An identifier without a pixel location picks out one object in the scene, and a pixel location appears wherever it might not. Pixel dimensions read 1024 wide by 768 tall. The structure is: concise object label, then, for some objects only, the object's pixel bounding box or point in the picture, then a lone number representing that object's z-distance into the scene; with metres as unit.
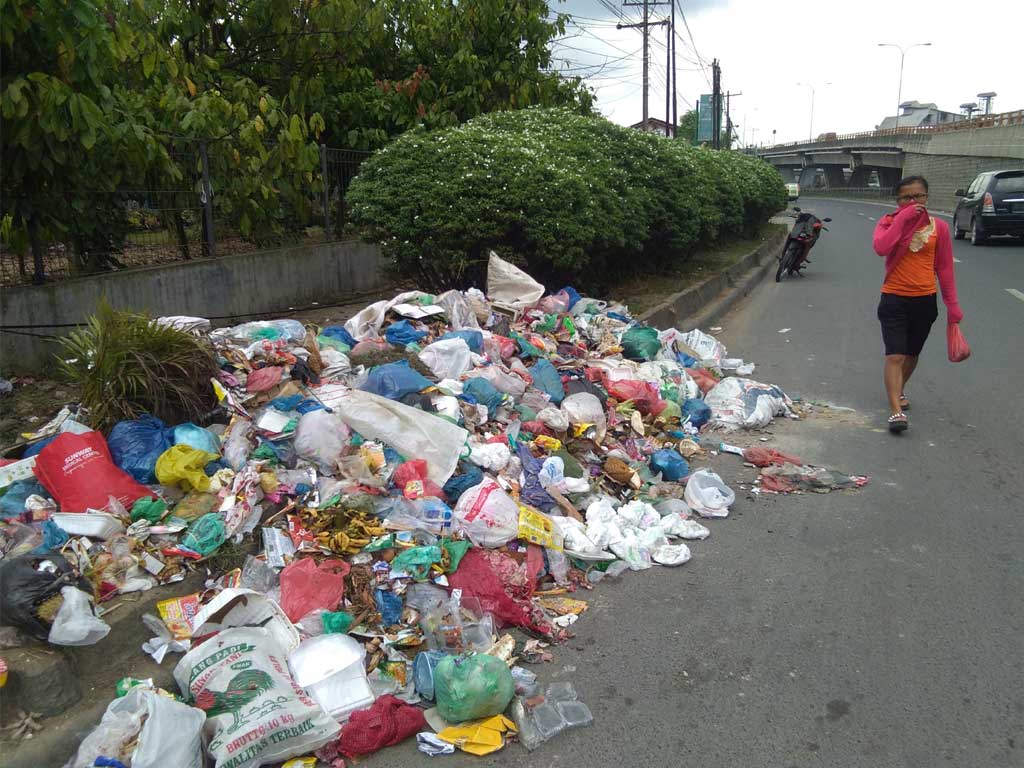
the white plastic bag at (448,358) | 5.61
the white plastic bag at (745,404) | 6.07
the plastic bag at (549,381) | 5.82
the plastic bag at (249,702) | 2.57
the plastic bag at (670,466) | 5.04
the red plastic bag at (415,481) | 4.00
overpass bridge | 37.97
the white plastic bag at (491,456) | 4.53
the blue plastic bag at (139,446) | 3.90
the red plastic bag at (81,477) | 3.58
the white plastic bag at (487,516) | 3.82
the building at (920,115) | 99.90
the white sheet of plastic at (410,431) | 4.32
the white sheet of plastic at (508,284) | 7.65
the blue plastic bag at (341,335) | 6.09
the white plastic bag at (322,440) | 4.20
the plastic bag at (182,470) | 3.79
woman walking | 5.73
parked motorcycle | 15.00
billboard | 48.70
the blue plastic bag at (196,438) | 4.10
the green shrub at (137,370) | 4.24
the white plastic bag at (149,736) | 2.47
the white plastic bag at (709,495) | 4.49
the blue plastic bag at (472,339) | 5.98
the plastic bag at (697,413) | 6.13
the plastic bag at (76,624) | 2.74
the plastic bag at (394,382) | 4.84
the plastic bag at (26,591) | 2.70
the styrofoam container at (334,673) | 2.87
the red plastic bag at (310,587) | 3.29
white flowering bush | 7.78
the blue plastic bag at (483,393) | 5.22
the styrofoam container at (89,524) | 3.32
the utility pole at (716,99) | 42.56
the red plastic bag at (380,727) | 2.66
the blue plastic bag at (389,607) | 3.35
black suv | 19.02
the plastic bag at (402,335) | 6.08
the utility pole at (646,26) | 30.14
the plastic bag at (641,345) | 7.19
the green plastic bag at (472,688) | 2.77
